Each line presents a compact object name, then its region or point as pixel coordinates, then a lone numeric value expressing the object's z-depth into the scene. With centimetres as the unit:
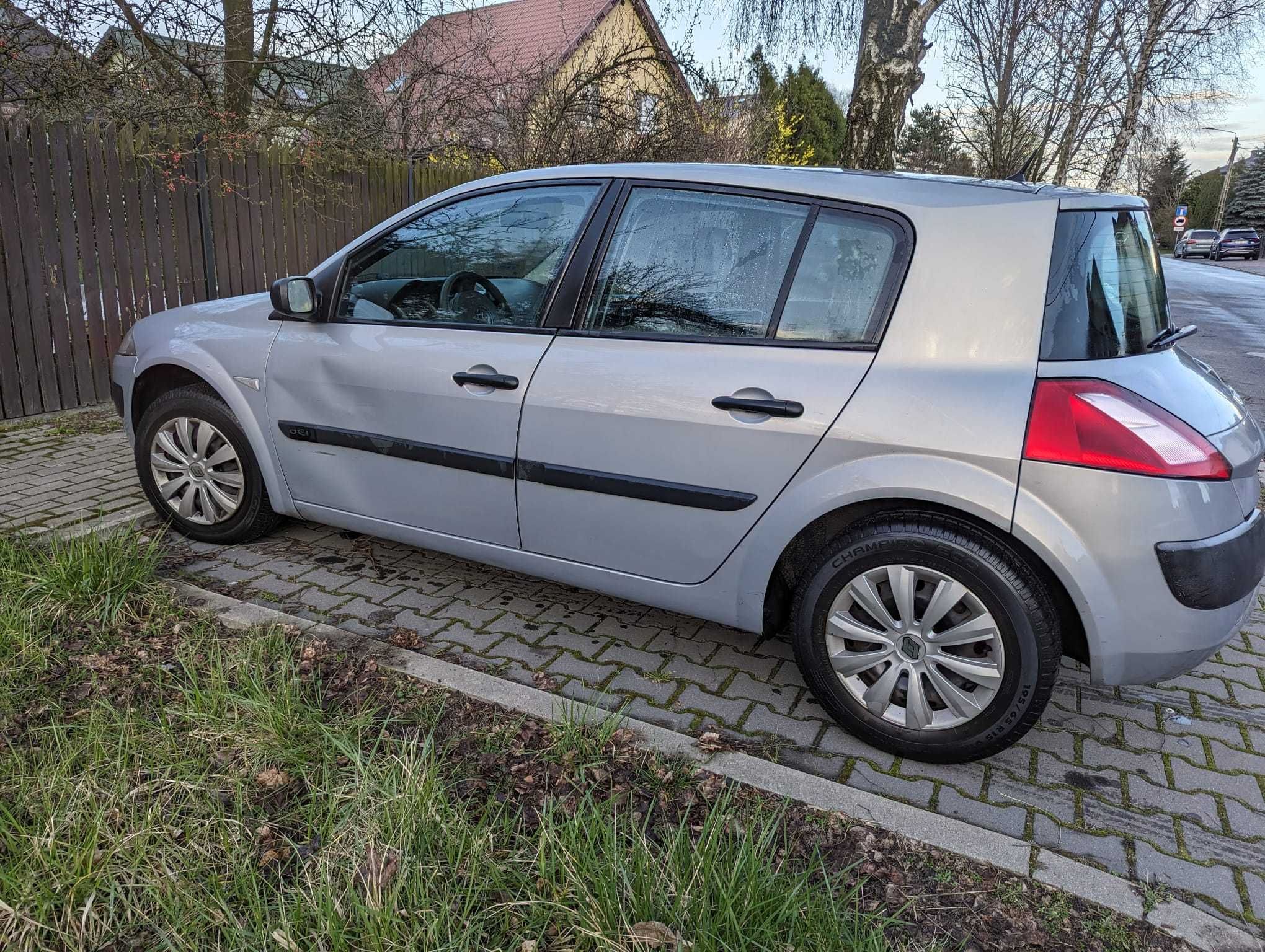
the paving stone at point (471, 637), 349
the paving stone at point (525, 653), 338
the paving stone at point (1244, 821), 257
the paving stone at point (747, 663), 342
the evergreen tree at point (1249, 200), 6172
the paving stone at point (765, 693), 319
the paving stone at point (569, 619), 372
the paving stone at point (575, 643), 350
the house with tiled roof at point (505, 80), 1070
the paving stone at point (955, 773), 277
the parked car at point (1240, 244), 4509
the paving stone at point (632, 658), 342
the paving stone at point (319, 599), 379
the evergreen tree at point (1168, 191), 6506
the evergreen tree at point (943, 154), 2339
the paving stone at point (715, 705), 310
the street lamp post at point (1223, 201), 6131
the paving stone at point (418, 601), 381
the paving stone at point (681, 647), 353
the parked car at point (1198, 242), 4784
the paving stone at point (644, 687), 320
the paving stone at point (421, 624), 360
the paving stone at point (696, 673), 332
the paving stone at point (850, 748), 288
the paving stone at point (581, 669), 330
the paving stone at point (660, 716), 301
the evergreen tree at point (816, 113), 3012
